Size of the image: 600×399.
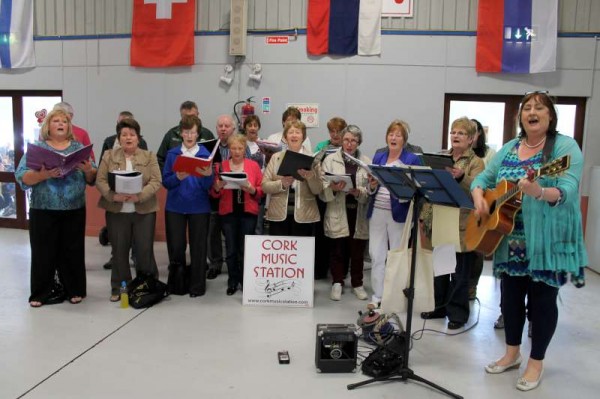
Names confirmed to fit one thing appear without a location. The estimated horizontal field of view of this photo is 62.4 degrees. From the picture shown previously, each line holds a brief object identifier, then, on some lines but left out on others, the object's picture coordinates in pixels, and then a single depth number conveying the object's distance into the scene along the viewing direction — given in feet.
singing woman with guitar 8.72
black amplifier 9.89
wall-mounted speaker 20.47
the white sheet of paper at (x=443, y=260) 9.91
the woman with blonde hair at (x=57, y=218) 12.90
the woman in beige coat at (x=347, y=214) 14.11
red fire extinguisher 20.62
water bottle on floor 13.46
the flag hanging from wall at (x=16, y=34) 22.47
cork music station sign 13.83
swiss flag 20.93
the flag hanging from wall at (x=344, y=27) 19.90
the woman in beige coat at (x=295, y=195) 13.87
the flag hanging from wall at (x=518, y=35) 19.26
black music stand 8.72
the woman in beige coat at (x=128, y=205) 13.70
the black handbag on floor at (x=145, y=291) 13.48
